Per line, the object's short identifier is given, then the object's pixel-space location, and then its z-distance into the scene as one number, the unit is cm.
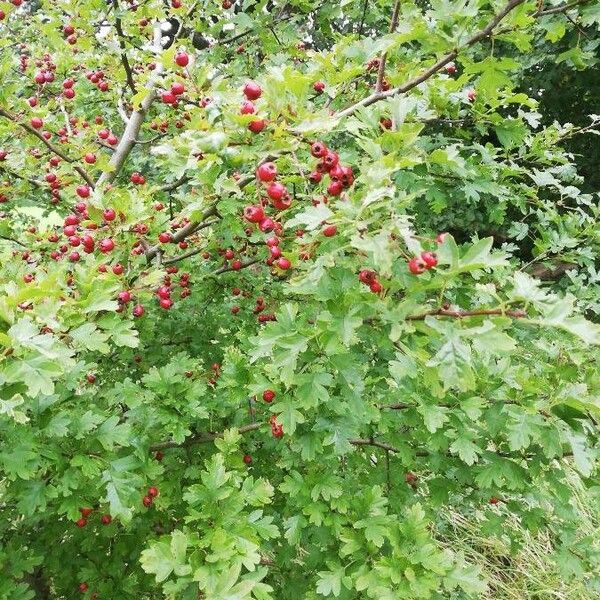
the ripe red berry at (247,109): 31
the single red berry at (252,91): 33
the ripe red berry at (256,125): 31
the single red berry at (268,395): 39
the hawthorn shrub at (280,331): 31
